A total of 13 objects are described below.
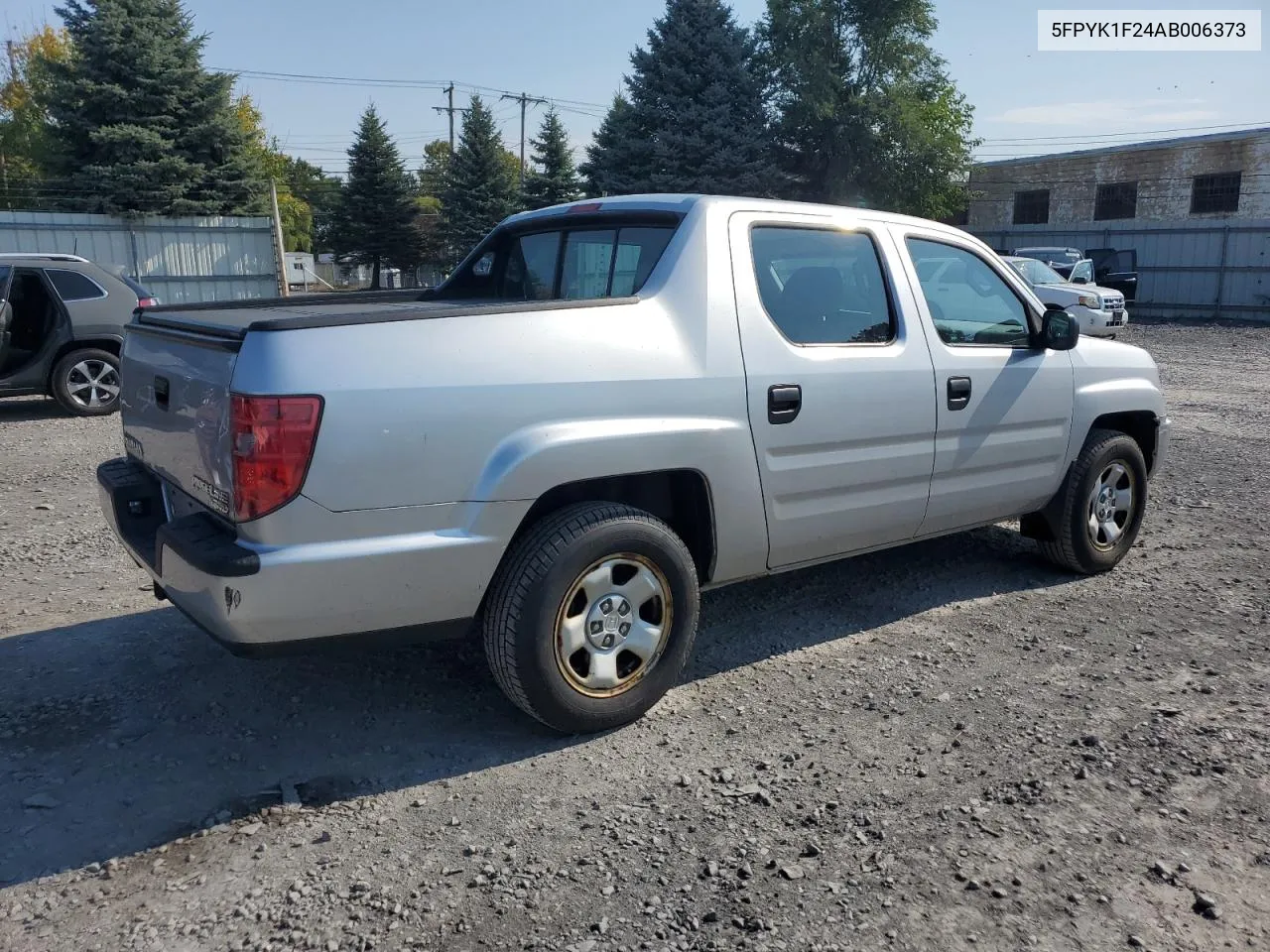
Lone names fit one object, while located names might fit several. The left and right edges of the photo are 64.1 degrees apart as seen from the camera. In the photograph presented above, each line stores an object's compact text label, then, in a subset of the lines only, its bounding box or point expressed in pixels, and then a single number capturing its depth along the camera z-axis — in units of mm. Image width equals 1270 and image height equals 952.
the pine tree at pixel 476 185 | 42156
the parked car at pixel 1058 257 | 24125
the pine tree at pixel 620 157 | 30812
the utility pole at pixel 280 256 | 25469
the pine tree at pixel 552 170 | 38562
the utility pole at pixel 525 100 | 63094
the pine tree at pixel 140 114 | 25500
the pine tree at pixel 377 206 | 43556
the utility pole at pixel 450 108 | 62250
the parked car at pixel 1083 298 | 19859
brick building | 32844
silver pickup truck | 3002
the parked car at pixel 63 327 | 9961
